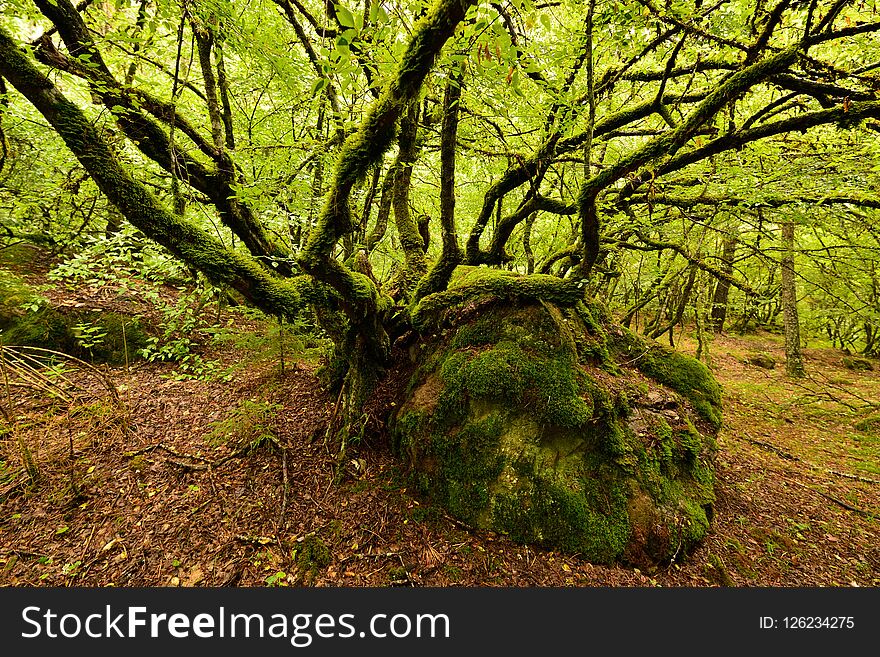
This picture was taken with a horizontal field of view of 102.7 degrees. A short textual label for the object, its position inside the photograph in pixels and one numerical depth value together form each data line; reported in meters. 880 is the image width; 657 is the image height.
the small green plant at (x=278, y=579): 3.33
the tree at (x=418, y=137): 2.80
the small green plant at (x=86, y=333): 6.24
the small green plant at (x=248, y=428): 4.75
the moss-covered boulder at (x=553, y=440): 3.71
